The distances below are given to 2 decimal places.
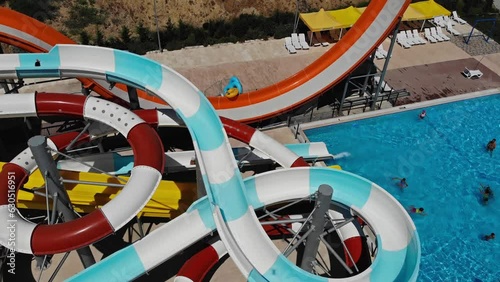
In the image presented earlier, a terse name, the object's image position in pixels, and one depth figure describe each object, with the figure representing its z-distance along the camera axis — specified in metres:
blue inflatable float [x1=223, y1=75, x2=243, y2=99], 21.64
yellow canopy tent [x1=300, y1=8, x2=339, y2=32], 29.98
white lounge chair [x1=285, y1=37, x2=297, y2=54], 29.73
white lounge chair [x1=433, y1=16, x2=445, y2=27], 33.56
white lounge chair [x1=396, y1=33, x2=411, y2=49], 31.03
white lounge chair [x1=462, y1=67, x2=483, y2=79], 28.30
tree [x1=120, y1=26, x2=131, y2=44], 29.42
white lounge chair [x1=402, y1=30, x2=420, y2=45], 31.37
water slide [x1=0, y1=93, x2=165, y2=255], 10.62
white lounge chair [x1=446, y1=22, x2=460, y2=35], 33.00
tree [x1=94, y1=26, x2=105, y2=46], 29.42
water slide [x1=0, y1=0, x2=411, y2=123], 21.45
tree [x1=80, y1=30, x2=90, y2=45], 28.77
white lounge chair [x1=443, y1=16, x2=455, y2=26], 33.67
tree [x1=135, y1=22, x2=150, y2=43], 29.98
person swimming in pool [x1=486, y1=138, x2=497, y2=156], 23.11
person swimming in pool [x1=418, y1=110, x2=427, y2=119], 24.81
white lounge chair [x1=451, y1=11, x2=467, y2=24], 34.44
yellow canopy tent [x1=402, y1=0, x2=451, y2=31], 31.69
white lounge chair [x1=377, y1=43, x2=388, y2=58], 29.72
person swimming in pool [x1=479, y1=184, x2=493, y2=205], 20.88
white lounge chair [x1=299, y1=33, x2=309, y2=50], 30.05
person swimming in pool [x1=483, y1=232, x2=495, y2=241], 19.05
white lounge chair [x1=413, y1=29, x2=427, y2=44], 31.52
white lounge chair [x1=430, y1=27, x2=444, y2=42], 31.94
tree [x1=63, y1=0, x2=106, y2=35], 30.89
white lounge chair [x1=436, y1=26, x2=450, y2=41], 32.12
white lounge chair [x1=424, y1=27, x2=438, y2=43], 31.76
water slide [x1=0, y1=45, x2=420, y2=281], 11.55
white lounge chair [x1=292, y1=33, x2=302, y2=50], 30.03
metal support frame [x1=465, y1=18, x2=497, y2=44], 32.17
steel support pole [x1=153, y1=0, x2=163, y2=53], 28.30
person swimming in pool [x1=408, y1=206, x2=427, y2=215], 19.98
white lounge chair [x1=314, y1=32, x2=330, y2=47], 30.67
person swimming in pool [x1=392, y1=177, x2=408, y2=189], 21.23
